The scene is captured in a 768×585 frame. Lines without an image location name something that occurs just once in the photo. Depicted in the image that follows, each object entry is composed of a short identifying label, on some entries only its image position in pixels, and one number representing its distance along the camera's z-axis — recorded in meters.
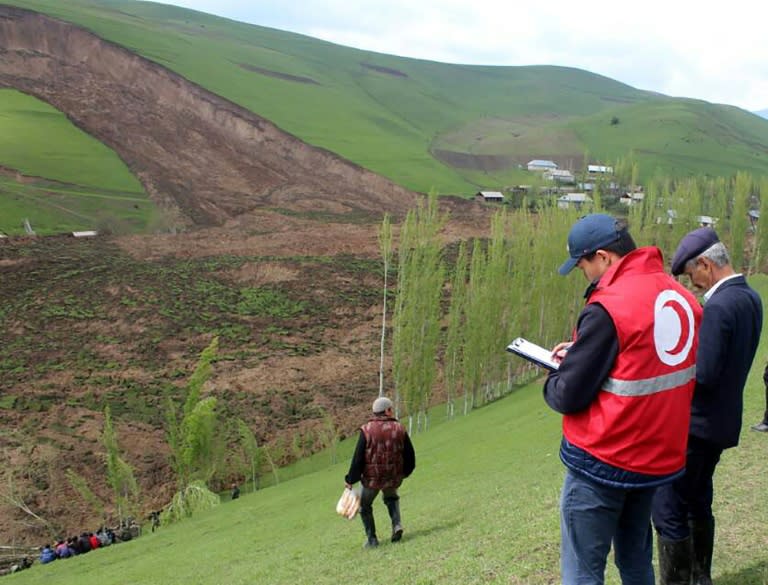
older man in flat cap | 5.22
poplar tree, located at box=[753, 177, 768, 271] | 60.77
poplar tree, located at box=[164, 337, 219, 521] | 24.39
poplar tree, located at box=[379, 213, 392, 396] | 34.12
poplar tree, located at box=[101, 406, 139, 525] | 24.22
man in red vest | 4.01
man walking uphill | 9.19
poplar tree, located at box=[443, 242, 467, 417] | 35.81
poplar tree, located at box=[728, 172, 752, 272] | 61.19
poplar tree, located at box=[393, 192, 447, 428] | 33.53
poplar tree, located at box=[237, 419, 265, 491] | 28.13
